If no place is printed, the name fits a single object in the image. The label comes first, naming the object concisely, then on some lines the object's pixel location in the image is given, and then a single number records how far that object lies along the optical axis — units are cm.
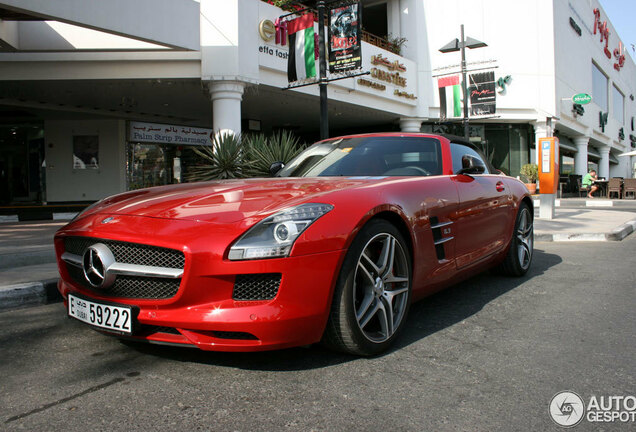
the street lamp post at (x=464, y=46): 1390
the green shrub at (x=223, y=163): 877
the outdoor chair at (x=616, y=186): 2536
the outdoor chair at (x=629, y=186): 2472
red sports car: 224
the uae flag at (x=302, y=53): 1052
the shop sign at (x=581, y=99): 2531
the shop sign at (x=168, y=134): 1908
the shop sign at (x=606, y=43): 3516
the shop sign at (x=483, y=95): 1995
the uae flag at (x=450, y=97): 1947
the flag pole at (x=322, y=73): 843
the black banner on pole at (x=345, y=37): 880
